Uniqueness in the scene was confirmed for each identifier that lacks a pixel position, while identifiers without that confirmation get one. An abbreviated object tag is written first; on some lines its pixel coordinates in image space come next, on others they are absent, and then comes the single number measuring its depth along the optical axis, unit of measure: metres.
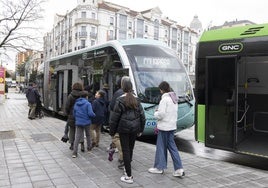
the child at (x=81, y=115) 7.62
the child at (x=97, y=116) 8.43
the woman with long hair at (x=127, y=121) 5.59
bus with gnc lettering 7.37
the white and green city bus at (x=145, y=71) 10.16
